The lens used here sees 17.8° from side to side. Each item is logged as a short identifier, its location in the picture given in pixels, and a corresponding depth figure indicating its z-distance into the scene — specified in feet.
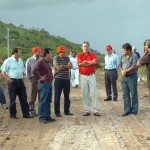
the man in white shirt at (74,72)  74.69
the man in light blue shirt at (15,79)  41.39
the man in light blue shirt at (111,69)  54.65
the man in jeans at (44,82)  40.09
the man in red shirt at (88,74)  43.24
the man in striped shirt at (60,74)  42.98
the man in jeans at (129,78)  42.88
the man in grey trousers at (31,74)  44.04
